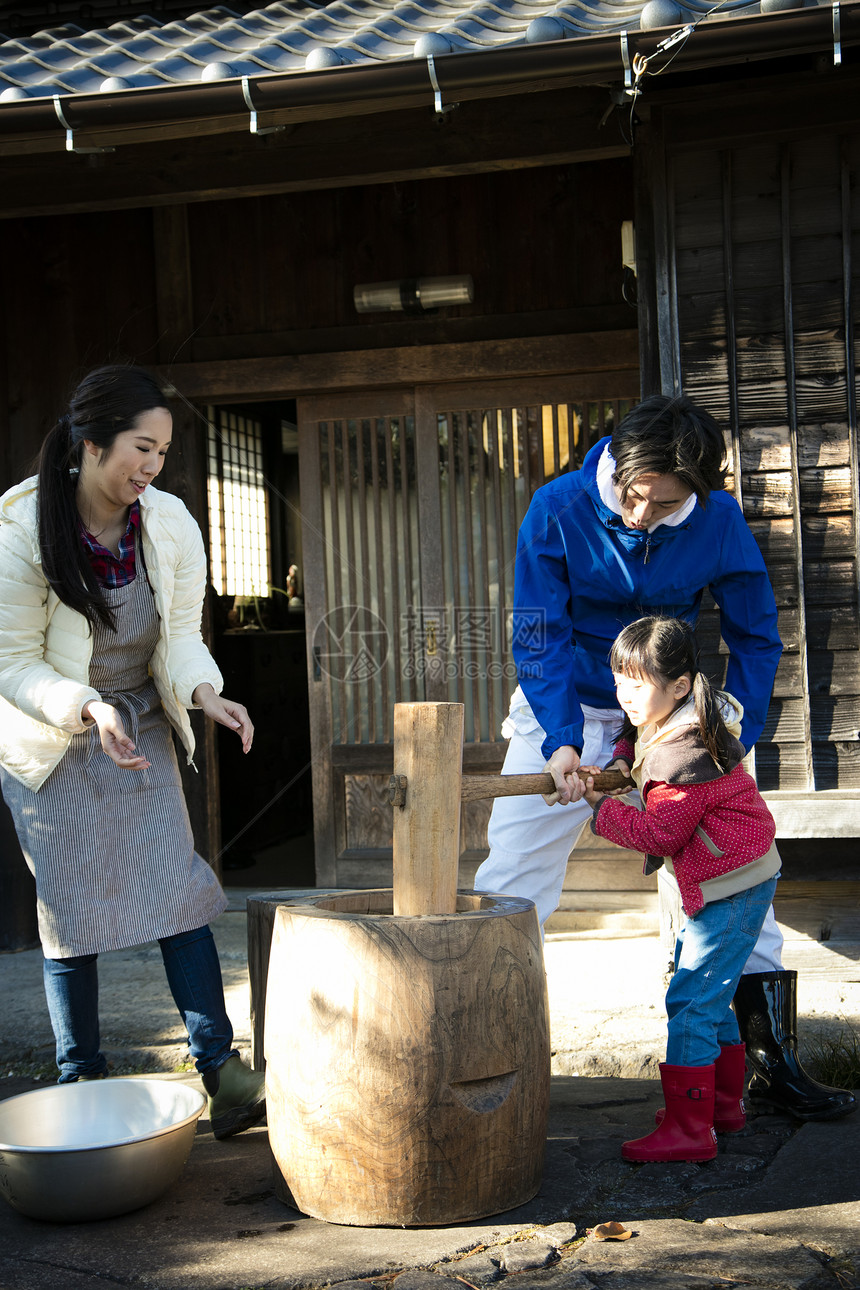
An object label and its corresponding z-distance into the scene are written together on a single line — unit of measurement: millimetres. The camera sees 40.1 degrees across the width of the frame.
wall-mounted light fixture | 5375
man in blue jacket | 3021
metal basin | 2463
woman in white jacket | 2885
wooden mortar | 2318
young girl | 2752
